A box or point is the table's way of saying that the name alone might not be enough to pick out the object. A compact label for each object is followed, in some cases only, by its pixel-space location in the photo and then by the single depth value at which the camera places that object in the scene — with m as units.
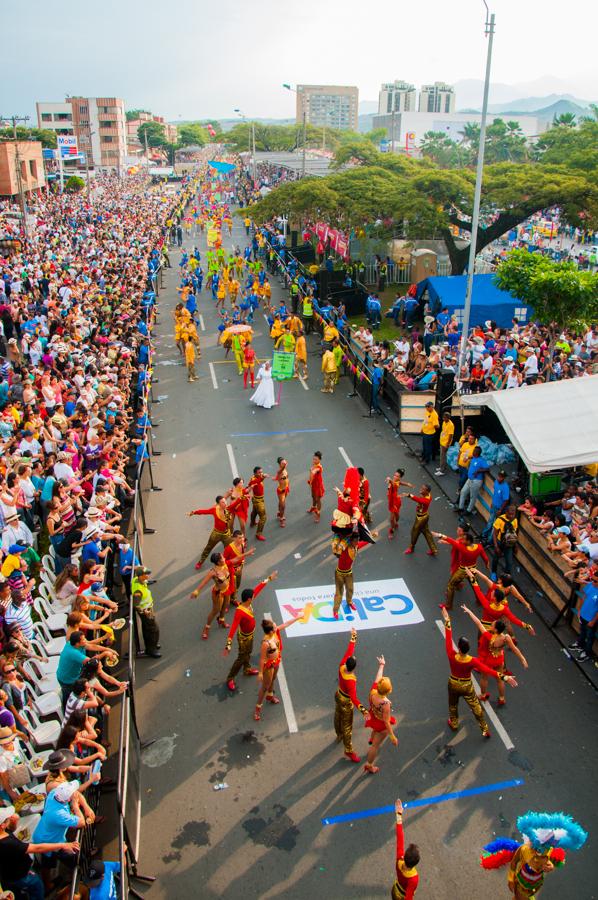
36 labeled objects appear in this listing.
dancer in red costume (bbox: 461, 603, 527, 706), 7.55
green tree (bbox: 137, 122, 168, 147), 146.00
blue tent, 21.50
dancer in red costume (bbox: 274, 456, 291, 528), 11.60
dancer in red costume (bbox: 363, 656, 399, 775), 6.69
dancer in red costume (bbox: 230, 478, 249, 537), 10.84
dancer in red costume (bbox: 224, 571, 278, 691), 7.89
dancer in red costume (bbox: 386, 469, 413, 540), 11.37
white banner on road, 9.54
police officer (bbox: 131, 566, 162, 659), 8.31
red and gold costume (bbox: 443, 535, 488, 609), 9.15
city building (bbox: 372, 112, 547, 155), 186.38
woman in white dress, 17.44
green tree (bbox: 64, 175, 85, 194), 74.25
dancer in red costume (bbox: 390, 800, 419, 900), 5.02
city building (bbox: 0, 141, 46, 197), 55.00
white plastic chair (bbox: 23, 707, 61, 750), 6.59
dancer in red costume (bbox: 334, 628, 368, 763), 6.89
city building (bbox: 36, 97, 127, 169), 122.12
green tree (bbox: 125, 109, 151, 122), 188.93
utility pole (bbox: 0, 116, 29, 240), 34.38
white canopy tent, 10.06
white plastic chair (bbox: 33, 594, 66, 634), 8.21
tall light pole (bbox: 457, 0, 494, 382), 14.66
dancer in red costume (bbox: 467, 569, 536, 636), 8.06
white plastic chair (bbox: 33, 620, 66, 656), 7.79
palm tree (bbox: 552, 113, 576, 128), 64.62
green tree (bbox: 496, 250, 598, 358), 15.62
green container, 11.05
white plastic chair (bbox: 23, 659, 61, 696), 7.25
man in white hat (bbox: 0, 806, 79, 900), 4.93
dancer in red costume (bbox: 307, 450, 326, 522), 11.88
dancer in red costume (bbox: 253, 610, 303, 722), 7.46
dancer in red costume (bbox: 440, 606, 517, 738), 7.21
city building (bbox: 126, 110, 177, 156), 150.18
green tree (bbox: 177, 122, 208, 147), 186.44
